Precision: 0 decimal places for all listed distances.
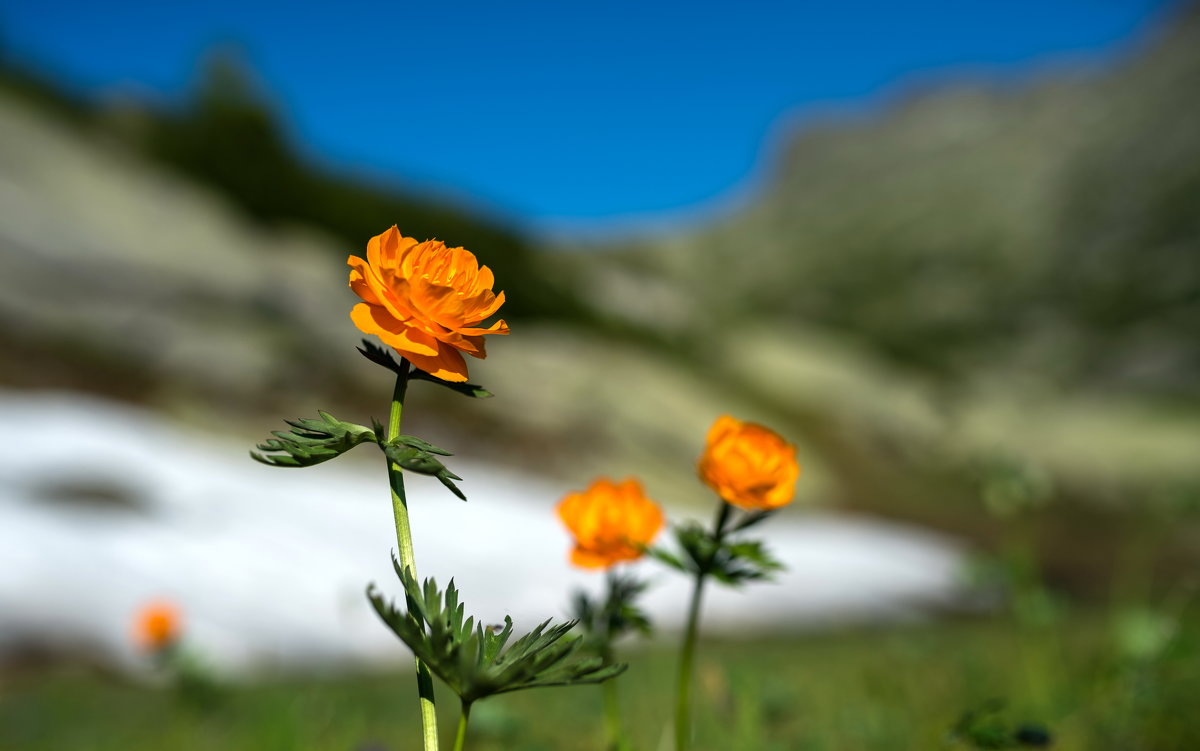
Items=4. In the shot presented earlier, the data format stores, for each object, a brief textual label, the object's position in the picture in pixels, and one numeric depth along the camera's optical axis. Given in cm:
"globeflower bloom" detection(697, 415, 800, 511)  47
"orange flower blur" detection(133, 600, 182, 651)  90
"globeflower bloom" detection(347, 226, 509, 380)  39
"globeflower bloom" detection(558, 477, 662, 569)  52
